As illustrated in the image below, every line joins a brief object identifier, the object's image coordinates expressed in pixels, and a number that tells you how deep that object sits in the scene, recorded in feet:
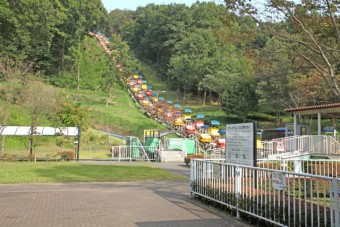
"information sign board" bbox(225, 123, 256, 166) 30.09
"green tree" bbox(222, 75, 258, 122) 163.02
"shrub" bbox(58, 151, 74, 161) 83.46
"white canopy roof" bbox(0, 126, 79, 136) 86.07
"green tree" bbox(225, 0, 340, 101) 35.83
